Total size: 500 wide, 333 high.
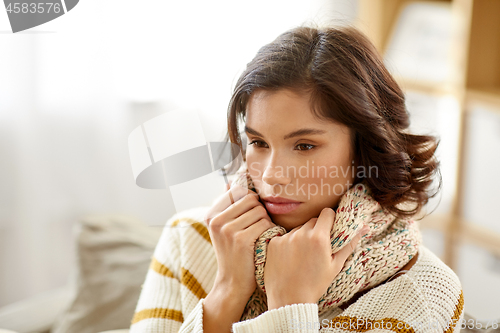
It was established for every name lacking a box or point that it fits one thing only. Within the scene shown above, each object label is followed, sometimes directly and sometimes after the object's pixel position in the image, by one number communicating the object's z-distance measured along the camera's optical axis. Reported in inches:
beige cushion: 52.0
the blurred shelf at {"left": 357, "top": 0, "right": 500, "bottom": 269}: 79.0
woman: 35.4
